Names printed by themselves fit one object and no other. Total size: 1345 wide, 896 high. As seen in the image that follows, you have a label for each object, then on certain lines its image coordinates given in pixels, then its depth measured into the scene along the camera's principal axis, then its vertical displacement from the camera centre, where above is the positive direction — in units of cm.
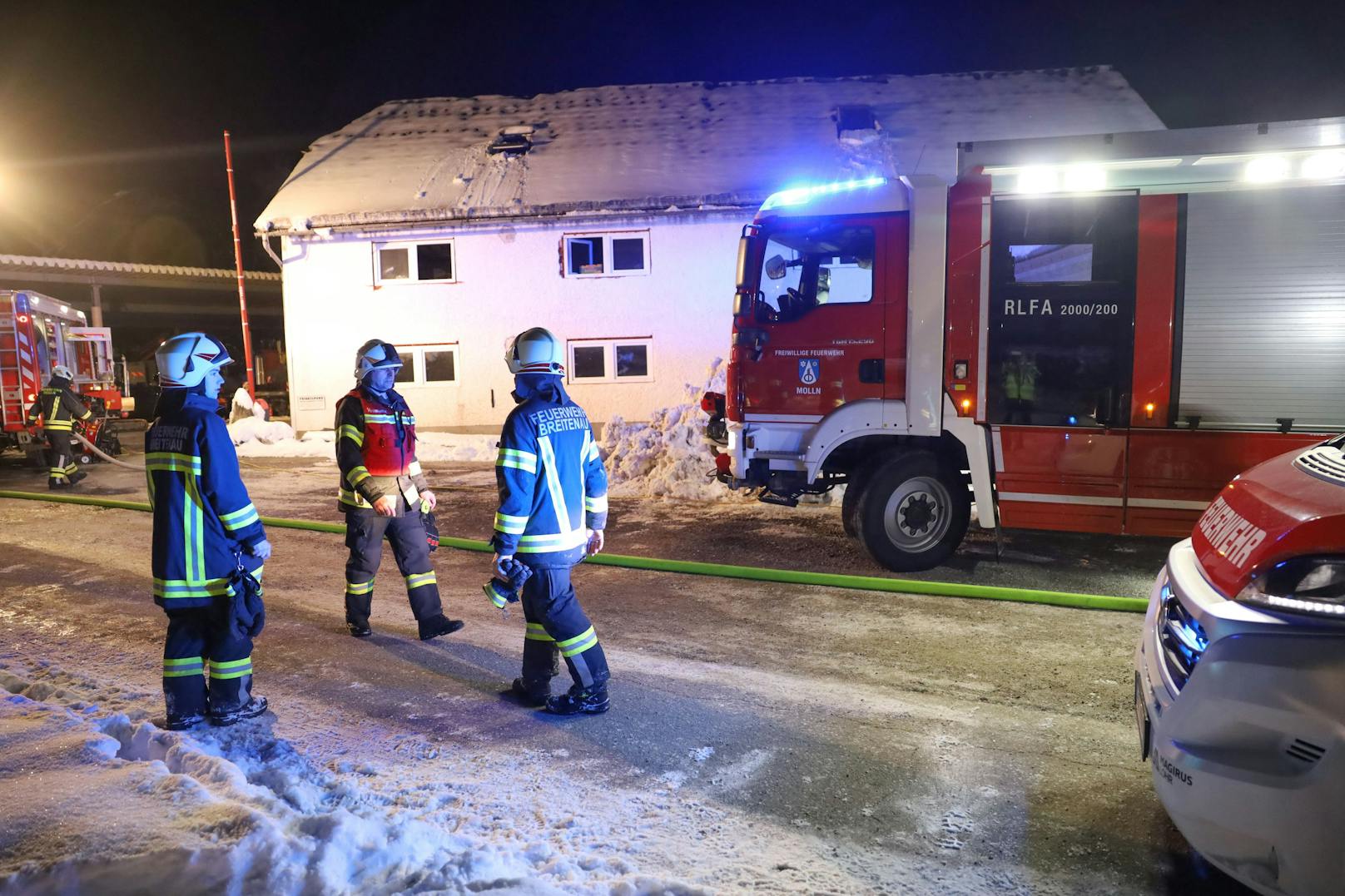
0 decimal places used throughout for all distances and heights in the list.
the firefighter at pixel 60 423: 1227 -64
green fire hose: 589 -164
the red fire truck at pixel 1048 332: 599 +21
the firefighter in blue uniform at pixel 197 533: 389 -72
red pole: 1838 +242
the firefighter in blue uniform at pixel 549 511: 397 -67
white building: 1639 +267
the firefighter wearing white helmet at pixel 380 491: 536 -74
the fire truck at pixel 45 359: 1497 +37
